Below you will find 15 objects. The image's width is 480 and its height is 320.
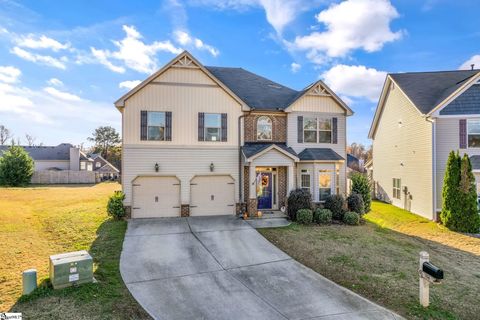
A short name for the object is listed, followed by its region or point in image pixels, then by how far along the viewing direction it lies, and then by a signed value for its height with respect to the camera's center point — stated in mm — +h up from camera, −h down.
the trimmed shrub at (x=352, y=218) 14281 -2910
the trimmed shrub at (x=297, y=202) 14406 -2085
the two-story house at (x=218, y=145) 14297 +998
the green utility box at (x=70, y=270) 6720 -2651
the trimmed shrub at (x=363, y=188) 16656 -1551
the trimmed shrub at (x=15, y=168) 33653 -568
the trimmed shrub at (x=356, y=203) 15383 -2288
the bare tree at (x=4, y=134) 74125 +7965
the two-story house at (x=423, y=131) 16625 +2041
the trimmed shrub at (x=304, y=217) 13883 -2739
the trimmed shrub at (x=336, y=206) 14867 -2346
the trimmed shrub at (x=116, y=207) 13805 -2200
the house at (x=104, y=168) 49388 -953
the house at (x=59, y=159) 49031 +775
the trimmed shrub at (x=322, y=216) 14094 -2754
